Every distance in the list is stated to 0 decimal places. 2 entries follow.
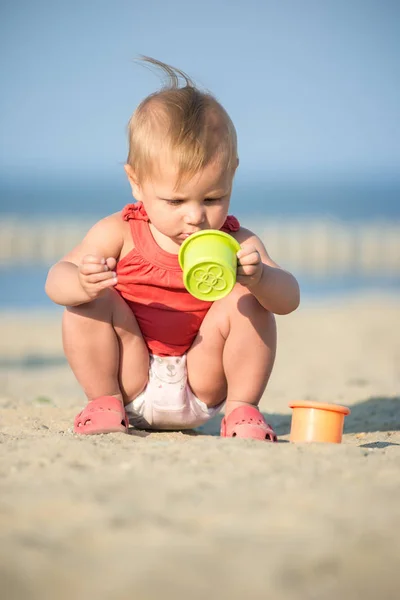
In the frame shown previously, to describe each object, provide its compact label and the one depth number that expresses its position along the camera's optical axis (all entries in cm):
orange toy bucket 598
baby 609
